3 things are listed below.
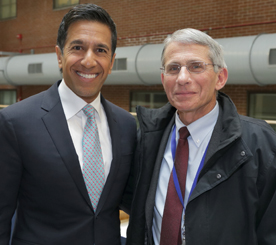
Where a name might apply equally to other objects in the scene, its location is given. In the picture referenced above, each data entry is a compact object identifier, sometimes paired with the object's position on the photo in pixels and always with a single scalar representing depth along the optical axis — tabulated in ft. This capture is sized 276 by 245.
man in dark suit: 5.78
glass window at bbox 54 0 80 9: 38.27
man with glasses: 5.49
